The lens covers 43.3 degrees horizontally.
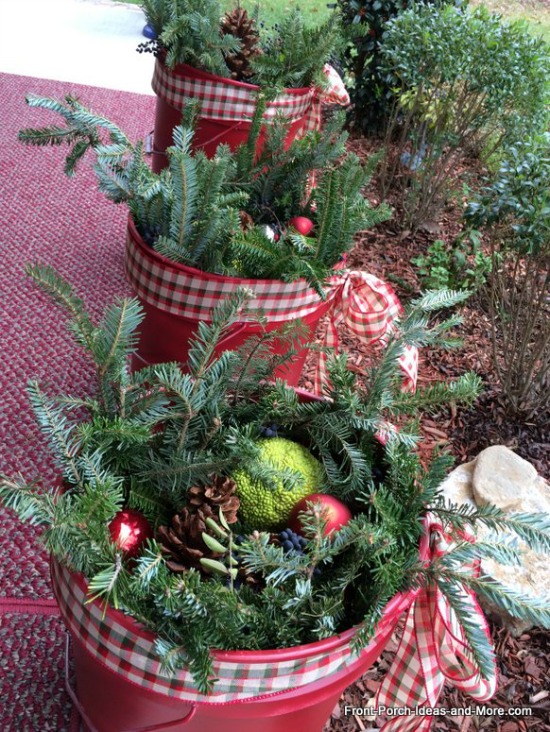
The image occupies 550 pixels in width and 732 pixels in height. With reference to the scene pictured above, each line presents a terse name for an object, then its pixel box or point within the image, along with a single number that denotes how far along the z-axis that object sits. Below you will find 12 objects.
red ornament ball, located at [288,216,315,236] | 1.69
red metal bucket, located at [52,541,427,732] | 0.85
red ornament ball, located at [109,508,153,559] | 0.96
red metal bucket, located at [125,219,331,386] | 1.51
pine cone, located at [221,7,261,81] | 2.30
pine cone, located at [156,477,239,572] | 0.94
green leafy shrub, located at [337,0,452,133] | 3.61
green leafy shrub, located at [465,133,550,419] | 1.90
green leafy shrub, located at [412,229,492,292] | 2.87
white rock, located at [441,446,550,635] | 1.71
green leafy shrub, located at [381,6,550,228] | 2.62
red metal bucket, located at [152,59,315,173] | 2.14
